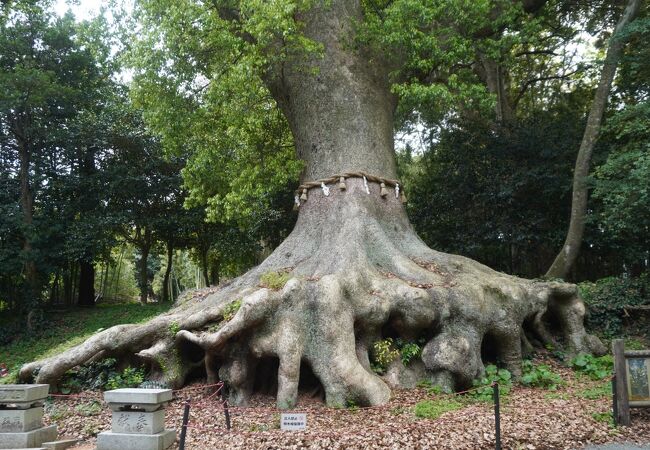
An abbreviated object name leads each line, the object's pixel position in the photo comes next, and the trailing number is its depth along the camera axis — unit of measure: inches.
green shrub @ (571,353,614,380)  307.1
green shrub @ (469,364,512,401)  269.1
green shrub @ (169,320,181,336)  286.9
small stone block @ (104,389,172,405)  207.6
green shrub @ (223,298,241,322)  278.6
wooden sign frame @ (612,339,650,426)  235.1
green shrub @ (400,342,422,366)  285.9
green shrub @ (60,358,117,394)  286.4
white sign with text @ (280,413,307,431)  214.7
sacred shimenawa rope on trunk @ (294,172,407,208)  351.6
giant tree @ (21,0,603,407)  266.2
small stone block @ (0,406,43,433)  216.1
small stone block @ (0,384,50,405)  216.5
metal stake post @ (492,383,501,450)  202.3
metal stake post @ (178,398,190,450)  194.1
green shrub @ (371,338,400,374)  279.9
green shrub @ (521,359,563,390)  293.6
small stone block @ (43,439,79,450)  215.2
